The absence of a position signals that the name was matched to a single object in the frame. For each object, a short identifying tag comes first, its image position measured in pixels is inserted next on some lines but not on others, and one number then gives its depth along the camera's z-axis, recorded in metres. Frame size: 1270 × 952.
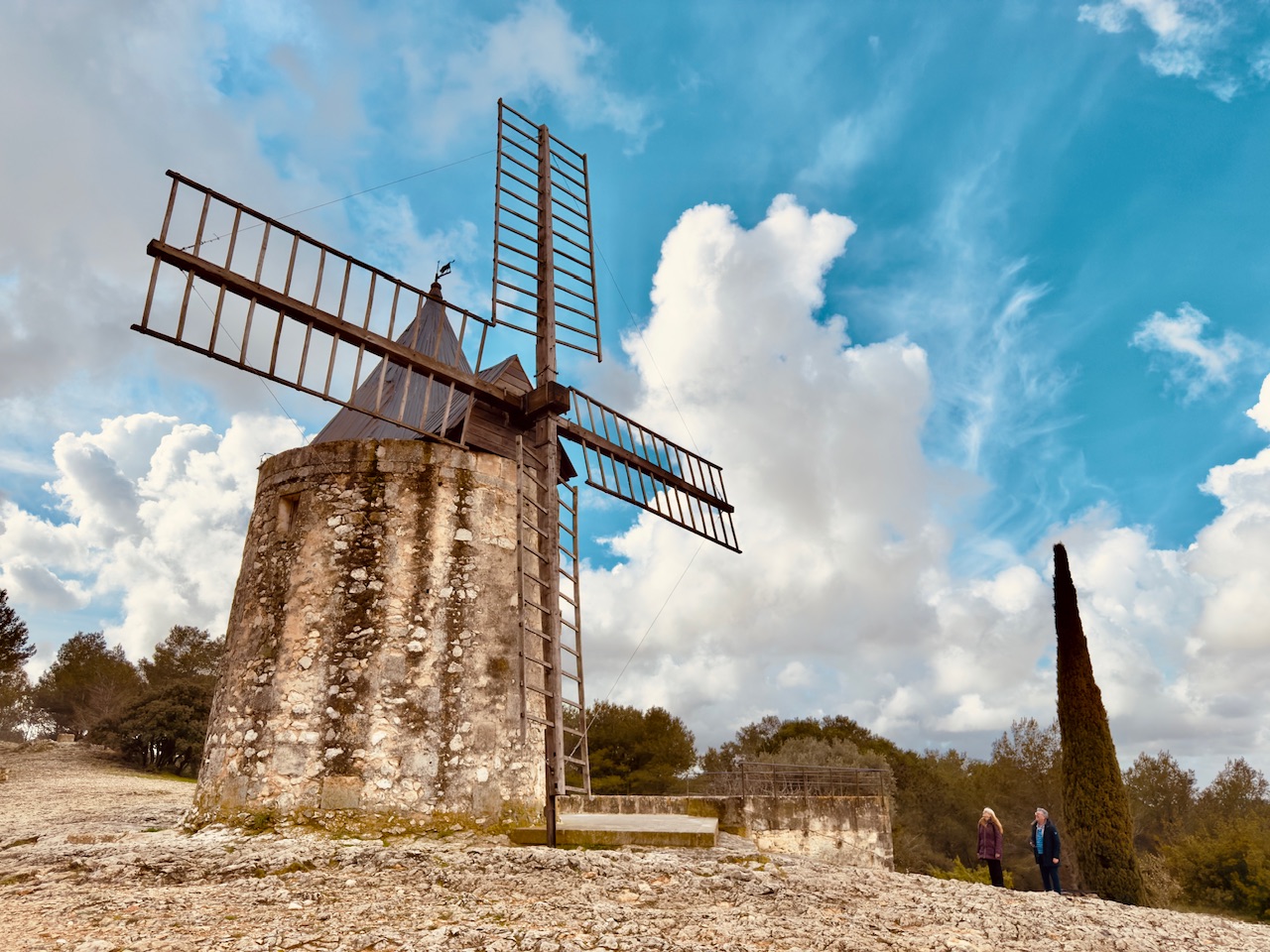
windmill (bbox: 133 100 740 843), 9.16
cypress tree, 17.17
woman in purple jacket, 10.57
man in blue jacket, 9.95
